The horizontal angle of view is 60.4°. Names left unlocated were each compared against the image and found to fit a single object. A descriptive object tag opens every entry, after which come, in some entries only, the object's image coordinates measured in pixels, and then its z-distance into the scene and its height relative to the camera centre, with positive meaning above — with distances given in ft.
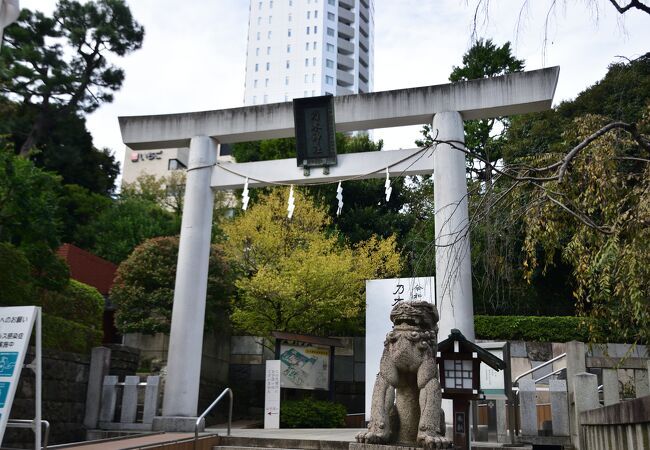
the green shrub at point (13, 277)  32.60 +5.11
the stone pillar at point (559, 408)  26.73 -1.16
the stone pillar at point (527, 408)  27.68 -1.24
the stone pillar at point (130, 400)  34.96 -1.83
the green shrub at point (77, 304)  38.75 +4.47
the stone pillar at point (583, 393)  24.27 -0.38
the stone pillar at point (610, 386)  23.20 -0.05
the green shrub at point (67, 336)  34.35 +2.04
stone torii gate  33.12 +13.61
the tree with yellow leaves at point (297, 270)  47.60 +9.24
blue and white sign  18.35 +0.66
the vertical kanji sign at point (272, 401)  39.63 -1.86
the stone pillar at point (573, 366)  26.02 +0.80
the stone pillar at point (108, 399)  35.68 -1.86
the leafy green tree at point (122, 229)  77.82 +19.53
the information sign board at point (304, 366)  43.39 +0.67
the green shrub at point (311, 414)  41.39 -2.80
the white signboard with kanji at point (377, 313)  37.09 +4.22
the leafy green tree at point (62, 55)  80.12 +44.97
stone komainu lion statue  18.63 -0.21
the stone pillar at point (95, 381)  35.47 -0.79
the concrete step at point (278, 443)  28.25 -3.49
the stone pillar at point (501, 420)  28.35 -1.93
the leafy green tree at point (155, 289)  50.98 +7.43
